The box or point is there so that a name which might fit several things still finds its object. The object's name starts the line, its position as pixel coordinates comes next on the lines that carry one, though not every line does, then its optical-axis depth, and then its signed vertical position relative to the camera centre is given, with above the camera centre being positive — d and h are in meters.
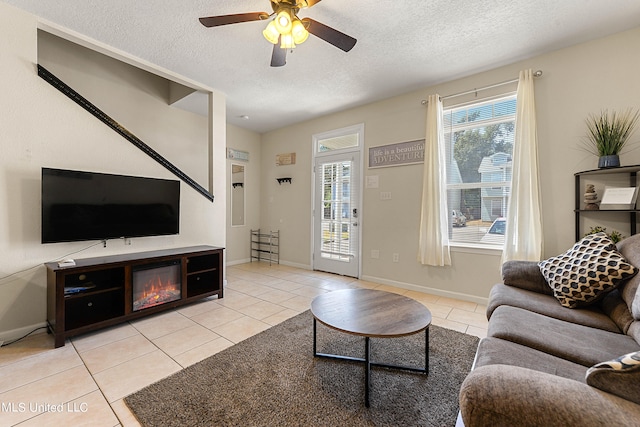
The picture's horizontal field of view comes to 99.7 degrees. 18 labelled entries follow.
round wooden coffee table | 1.51 -0.65
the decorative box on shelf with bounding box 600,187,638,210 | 2.21 +0.13
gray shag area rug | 1.40 -1.06
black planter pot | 2.24 +0.44
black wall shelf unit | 2.24 +0.23
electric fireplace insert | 2.59 -0.74
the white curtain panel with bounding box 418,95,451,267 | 3.30 +0.24
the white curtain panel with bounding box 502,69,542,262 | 2.70 +0.27
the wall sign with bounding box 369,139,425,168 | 3.56 +0.82
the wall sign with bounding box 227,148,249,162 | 5.04 +1.10
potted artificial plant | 2.28 +0.71
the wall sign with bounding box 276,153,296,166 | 5.05 +1.02
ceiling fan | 1.82 +1.30
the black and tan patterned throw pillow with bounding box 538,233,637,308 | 1.66 -0.38
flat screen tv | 2.33 +0.05
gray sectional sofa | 0.76 -0.58
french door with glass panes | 4.26 -0.03
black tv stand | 2.12 -0.69
